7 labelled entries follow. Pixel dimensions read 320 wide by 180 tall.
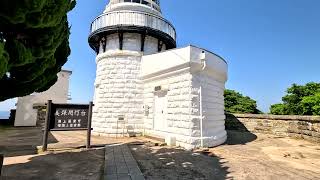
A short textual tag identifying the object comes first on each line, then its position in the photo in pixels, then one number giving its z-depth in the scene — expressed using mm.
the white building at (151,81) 9617
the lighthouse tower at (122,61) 12484
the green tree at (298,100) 25938
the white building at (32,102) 18719
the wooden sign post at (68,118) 8602
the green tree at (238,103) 32562
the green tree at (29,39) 3730
